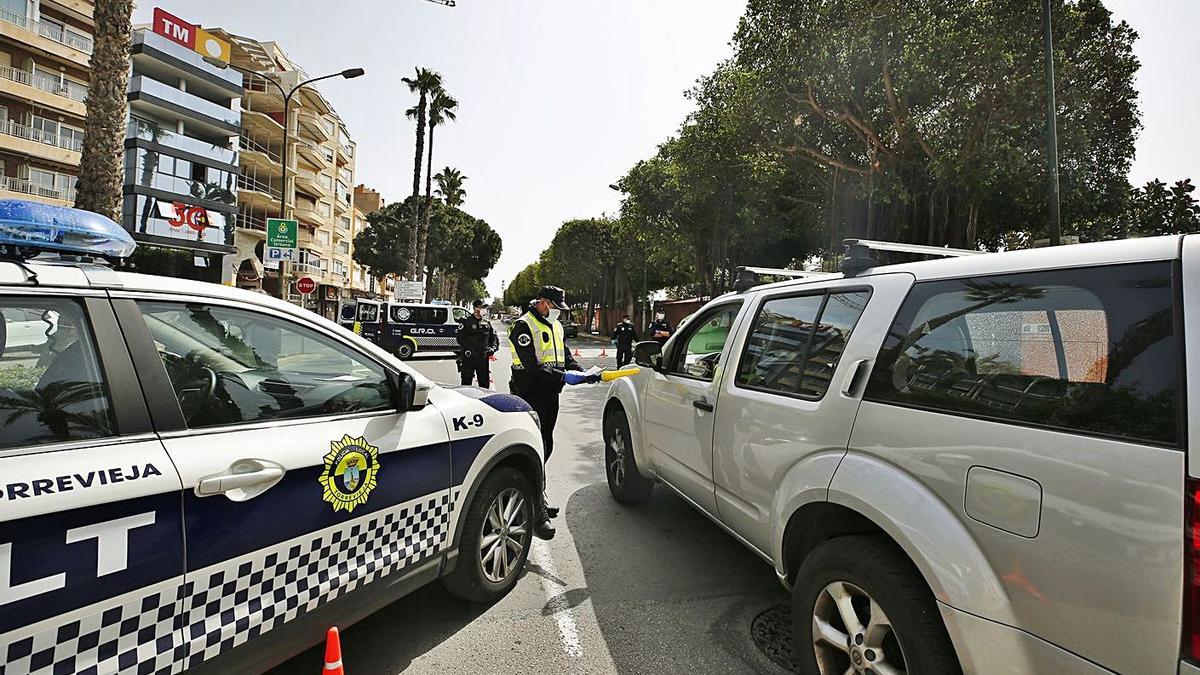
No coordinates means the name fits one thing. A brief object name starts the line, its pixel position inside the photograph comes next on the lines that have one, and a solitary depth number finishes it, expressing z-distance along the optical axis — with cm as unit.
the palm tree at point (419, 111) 2872
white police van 1933
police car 151
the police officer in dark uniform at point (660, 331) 1650
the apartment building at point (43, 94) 2664
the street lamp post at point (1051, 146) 1013
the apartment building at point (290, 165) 3841
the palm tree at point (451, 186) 4662
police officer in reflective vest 482
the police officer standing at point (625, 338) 1748
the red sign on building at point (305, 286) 1530
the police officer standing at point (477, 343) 959
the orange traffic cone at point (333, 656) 189
